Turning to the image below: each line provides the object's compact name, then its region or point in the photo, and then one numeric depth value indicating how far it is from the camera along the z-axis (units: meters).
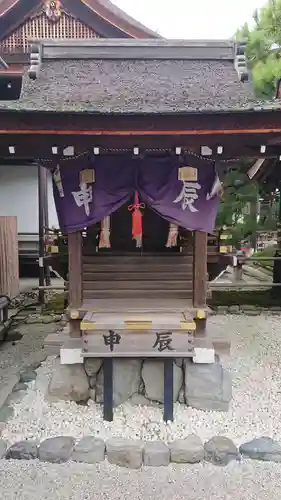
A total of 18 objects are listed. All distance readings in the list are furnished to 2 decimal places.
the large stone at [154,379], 4.89
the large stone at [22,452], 4.09
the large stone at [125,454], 4.00
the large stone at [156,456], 4.02
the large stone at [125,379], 4.90
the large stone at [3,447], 4.09
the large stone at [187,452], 4.04
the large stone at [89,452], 4.04
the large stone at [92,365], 4.97
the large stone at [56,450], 4.06
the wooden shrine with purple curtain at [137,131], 4.32
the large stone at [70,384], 4.99
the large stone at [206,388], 4.88
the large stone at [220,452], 4.02
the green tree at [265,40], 13.62
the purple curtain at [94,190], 4.96
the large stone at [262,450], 4.06
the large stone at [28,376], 5.61
